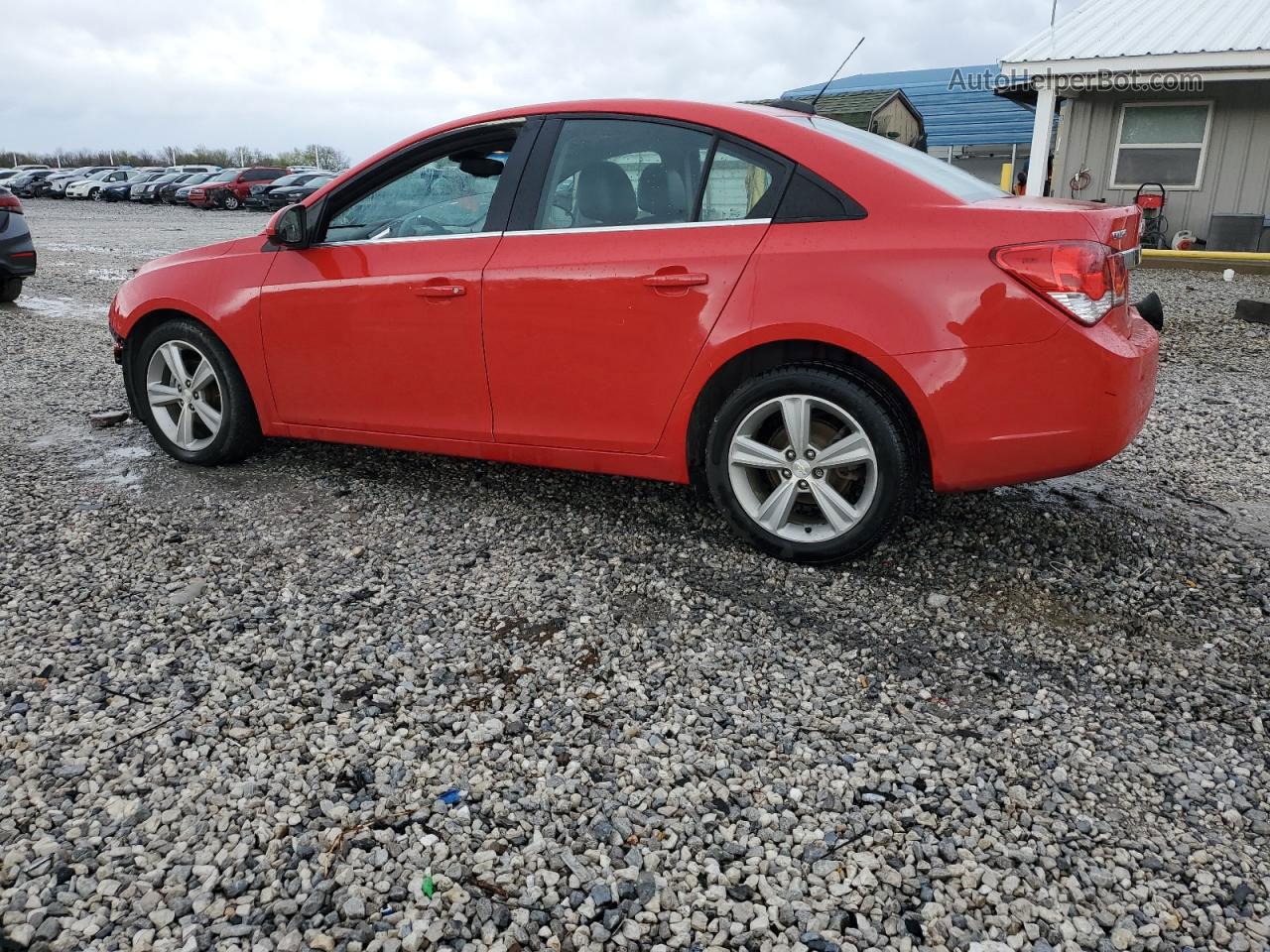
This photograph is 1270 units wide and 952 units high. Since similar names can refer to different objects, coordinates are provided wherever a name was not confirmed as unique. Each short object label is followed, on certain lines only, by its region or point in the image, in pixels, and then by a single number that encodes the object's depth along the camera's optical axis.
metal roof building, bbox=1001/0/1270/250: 12.84
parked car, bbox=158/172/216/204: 35.56
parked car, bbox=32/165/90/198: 42.34
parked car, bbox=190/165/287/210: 33.53
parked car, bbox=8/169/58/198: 42.84
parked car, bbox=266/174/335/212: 31.41
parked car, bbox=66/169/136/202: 40.01
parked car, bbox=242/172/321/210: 32.66
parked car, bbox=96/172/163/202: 38.81
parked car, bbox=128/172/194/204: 37.59
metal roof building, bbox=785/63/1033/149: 25.81
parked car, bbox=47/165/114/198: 41.72
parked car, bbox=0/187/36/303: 10.02
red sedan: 3.06
